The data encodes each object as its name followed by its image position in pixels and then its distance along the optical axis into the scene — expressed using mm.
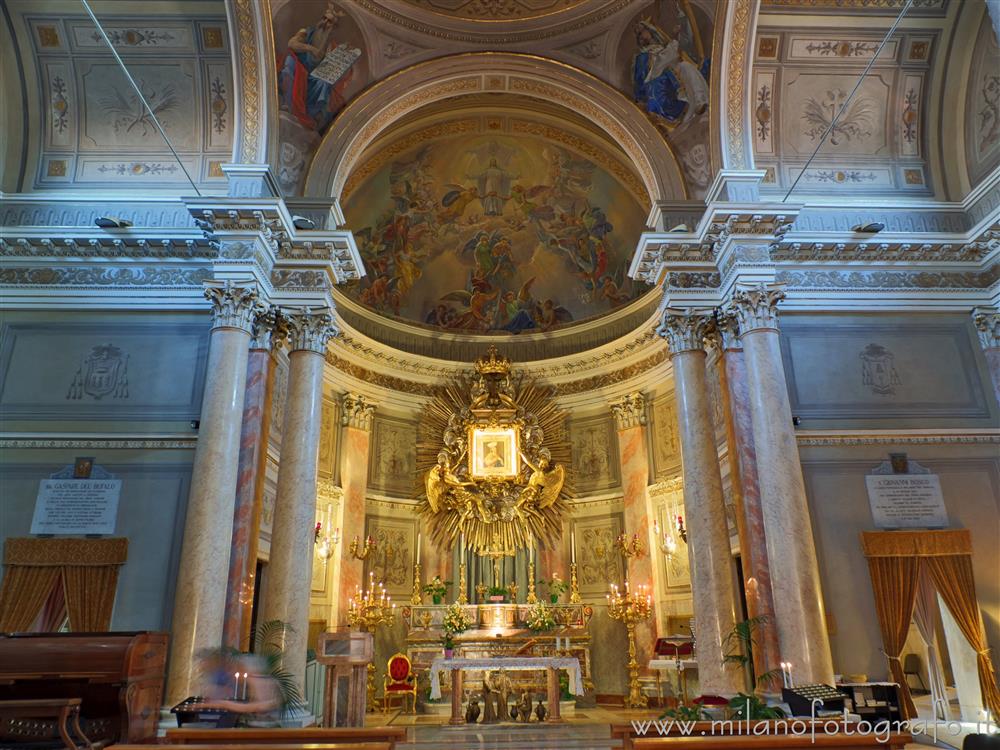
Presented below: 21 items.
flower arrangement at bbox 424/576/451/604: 15348
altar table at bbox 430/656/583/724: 11195
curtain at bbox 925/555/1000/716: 9492
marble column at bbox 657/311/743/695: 10109
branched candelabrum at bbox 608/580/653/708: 14133
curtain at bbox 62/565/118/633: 9461
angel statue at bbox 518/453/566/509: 16375
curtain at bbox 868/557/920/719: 9531
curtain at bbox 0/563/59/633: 9344
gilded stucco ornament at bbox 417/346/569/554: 16312
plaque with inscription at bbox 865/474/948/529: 10234
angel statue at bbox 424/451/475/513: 16312
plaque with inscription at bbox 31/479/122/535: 9938
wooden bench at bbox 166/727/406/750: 5121
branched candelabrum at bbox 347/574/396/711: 14344
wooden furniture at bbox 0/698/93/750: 5883
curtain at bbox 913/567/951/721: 9977
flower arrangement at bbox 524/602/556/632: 14305
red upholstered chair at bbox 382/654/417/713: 13102
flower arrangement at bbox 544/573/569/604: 15500
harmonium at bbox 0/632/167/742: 7004
